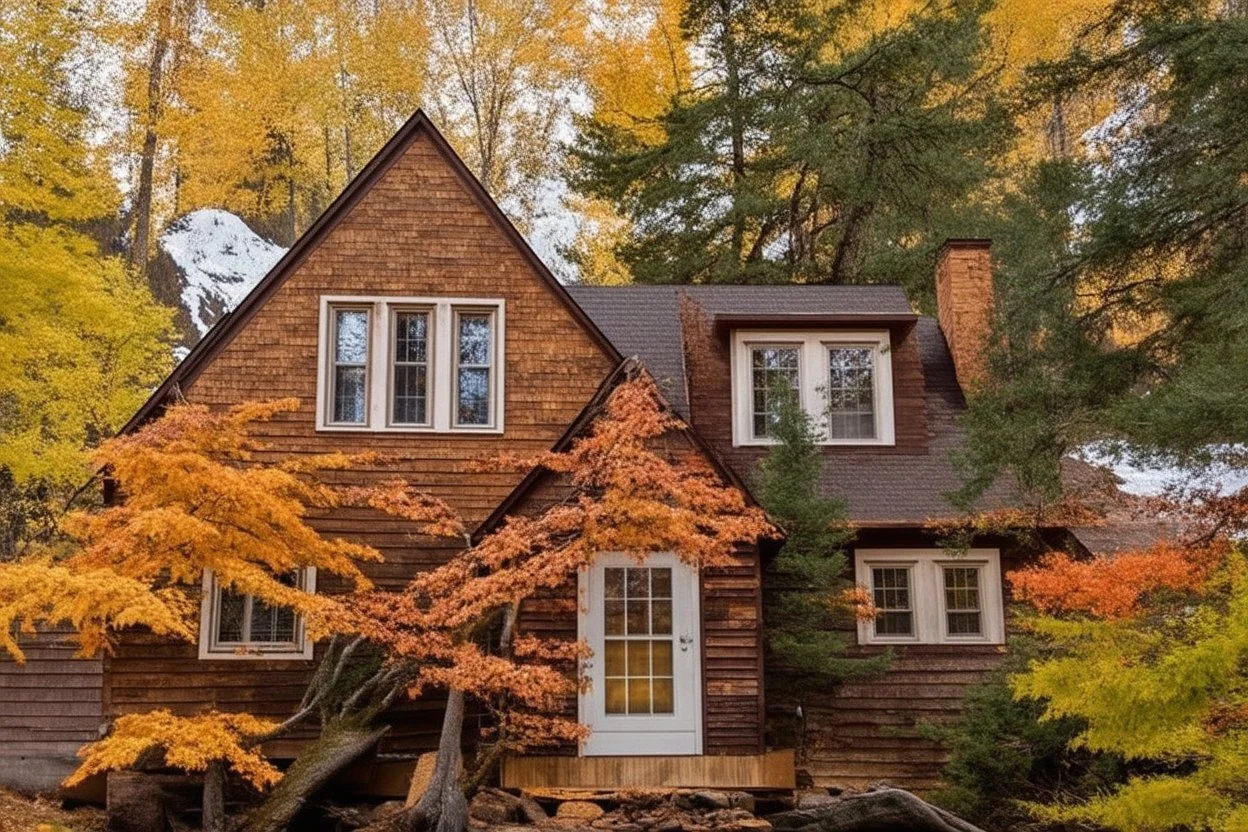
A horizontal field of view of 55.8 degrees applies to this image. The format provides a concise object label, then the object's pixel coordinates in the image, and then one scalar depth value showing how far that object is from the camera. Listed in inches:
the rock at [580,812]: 431.2
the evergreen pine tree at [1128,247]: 473.4
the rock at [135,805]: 455.8
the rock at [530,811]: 430.6
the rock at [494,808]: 425.4
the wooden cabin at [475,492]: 482.6
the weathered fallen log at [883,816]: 417.7
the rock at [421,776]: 424.4
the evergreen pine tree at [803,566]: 506.2
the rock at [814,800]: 462.3
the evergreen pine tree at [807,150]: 872.9
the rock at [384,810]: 438.3
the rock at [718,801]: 438.0
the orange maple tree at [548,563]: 412.8
